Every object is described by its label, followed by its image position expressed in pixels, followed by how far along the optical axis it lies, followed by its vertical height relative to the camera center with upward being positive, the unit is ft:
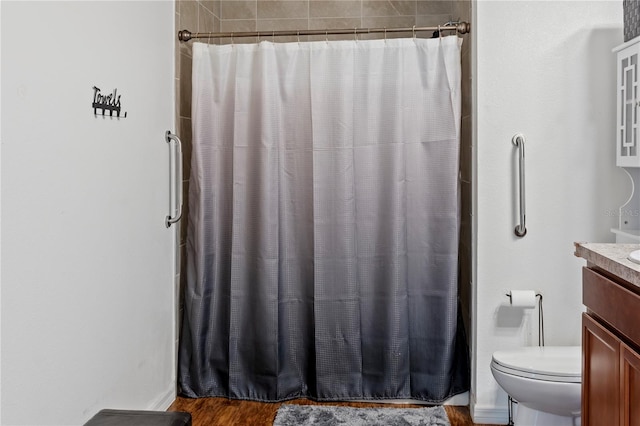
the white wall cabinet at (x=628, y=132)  7.70 +0.87
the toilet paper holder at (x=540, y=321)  8.88 -1.78
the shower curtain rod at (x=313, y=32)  9.16 +2.58
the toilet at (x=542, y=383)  7.32 -2.24
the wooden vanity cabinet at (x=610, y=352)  4.84 -1.33
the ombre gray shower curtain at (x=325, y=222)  9.30 -0.34
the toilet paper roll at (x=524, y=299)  8.57 -1.40
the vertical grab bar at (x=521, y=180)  8.70 +0.27
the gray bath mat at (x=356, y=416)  8.89 -3.23
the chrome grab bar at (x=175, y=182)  9.21 +0.28
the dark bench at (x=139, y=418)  6.55 -2.39
